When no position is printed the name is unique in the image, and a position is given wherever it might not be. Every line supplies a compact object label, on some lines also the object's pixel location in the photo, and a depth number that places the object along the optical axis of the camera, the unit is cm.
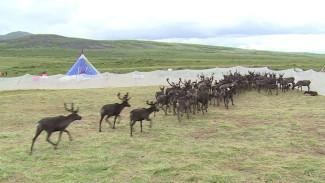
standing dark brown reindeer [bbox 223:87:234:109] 1480
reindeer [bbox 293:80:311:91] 2006
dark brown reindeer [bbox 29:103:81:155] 789
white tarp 2351
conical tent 2812
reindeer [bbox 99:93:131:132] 1032
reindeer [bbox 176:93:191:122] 1188
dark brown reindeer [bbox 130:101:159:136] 967
